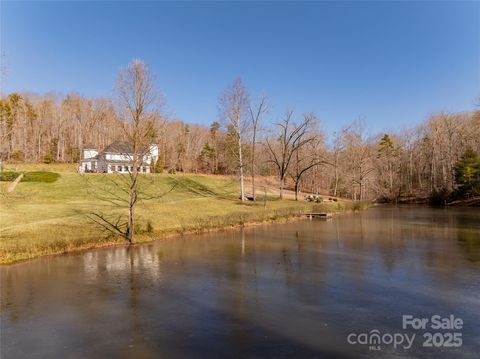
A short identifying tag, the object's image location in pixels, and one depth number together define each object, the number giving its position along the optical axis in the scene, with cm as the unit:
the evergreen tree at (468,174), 5391
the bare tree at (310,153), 6622
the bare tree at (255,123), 4588
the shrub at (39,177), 4334
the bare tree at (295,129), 5116
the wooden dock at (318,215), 3803
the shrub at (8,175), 4044
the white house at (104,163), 6384
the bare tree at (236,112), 4266
